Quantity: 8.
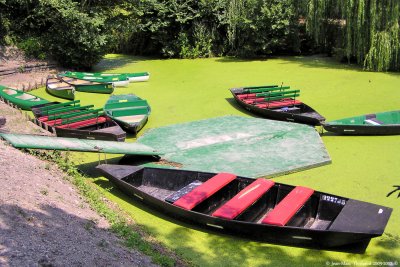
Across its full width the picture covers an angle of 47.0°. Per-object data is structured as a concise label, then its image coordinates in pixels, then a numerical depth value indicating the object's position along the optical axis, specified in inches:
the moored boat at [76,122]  325.7
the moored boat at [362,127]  347.9
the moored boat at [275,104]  383.6
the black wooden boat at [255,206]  201.9
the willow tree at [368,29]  530.0
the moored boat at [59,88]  470.9
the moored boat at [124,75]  542.9
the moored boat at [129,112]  360.2
